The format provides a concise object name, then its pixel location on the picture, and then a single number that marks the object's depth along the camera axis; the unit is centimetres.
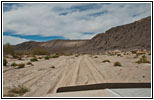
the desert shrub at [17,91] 805
